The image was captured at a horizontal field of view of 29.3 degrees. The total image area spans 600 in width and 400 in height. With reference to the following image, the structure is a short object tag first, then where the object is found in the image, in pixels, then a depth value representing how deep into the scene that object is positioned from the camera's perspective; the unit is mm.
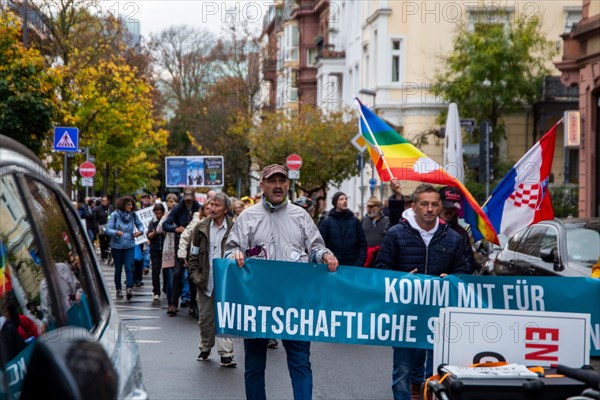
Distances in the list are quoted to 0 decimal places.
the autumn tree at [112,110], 40125
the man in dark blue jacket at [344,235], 14477
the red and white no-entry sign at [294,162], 37594
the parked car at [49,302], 2840
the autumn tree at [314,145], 46625
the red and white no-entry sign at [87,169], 37500
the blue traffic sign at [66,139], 24927
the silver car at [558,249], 12891
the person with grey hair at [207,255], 12180
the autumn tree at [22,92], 21141
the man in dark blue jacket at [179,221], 17281
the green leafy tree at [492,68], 42250
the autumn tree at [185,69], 73375
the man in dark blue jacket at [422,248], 8211
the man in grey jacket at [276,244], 7836
